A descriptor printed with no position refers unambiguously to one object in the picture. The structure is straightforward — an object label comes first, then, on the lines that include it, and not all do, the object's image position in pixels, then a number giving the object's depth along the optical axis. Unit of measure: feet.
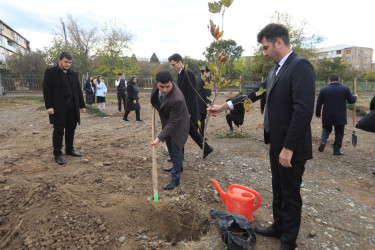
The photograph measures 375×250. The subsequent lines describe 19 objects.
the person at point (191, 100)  13.94
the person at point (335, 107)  16.78
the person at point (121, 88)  31.58
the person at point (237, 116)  20.39
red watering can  7.79
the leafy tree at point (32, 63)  72.73
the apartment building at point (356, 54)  209.15
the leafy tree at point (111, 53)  81.92
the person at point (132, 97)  27.43
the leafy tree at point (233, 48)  122.35
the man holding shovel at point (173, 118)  9.81
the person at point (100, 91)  31.33
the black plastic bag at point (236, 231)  6.75
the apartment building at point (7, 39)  139.74
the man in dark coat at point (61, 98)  12.67
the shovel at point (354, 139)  16.80
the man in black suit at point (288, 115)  5.66
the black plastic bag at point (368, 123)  10.88
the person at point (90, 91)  33.73
